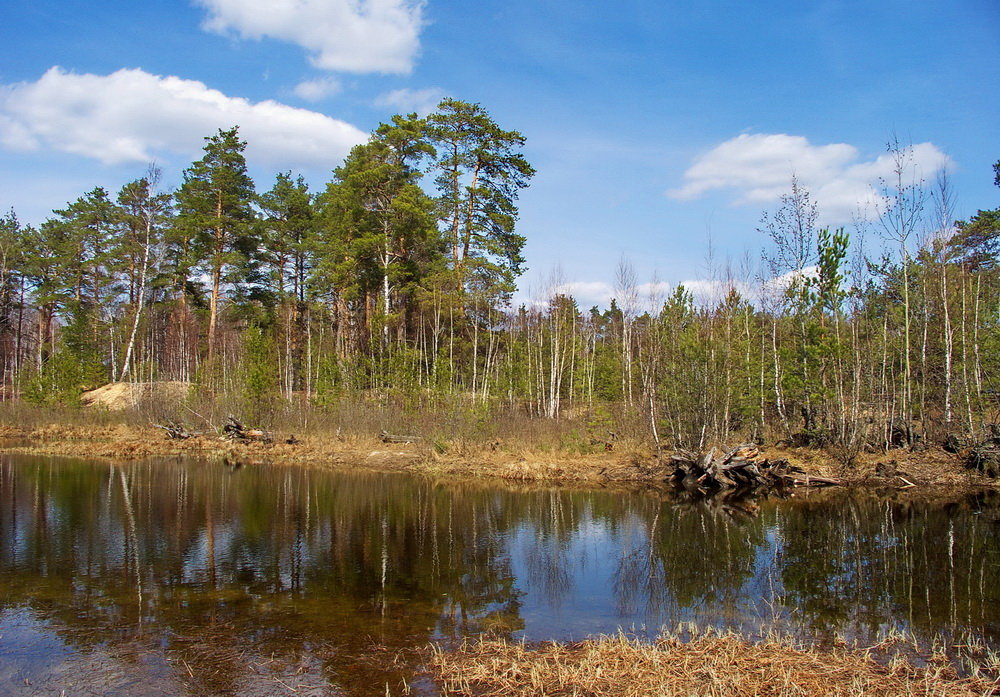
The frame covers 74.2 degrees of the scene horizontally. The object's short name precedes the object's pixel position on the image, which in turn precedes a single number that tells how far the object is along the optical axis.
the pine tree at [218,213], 37.91
